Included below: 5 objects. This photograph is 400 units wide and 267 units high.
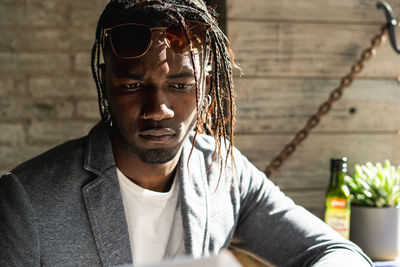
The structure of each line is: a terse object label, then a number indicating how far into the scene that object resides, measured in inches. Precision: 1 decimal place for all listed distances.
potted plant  64.6
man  47.2
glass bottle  64.9
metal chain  71.8
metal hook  71.4
